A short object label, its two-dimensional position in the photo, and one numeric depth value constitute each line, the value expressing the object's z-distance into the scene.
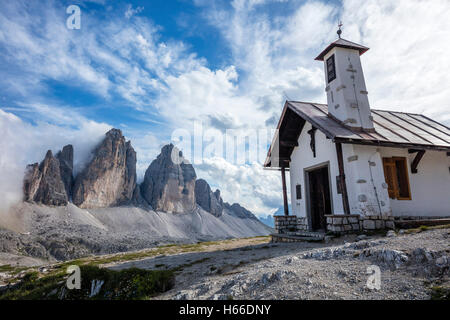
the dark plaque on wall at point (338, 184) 12.05
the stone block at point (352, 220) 10.68
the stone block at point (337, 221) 10.43
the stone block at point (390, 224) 10.42
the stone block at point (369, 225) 10.45
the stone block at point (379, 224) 10.50
